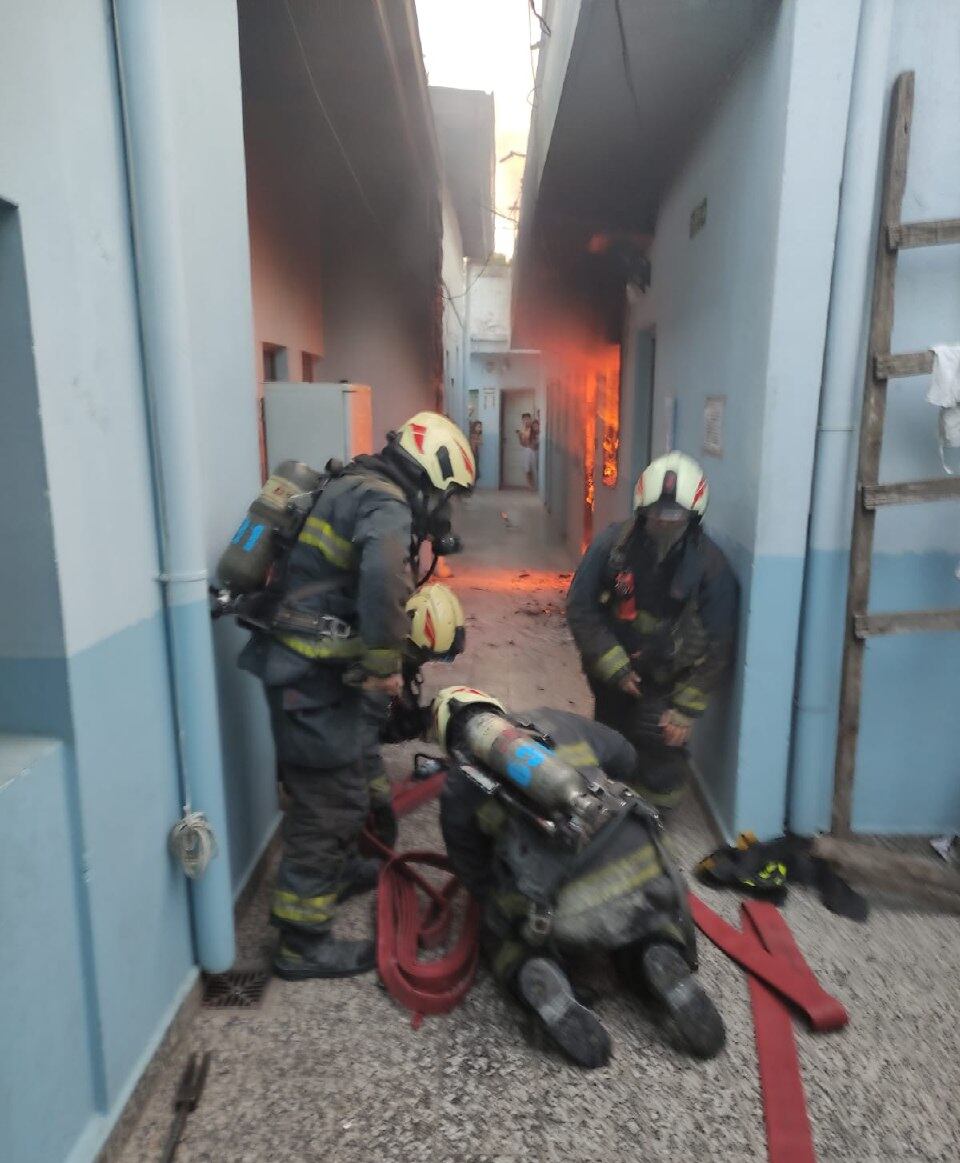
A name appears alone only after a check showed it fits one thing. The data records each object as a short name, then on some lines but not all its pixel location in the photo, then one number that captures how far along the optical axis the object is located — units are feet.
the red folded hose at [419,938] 8.45
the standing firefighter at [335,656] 8.82
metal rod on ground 6.77
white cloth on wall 9.43
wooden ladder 9.48
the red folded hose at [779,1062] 6.81
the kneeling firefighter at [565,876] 7.45
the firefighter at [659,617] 11.21
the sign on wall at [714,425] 12.48
